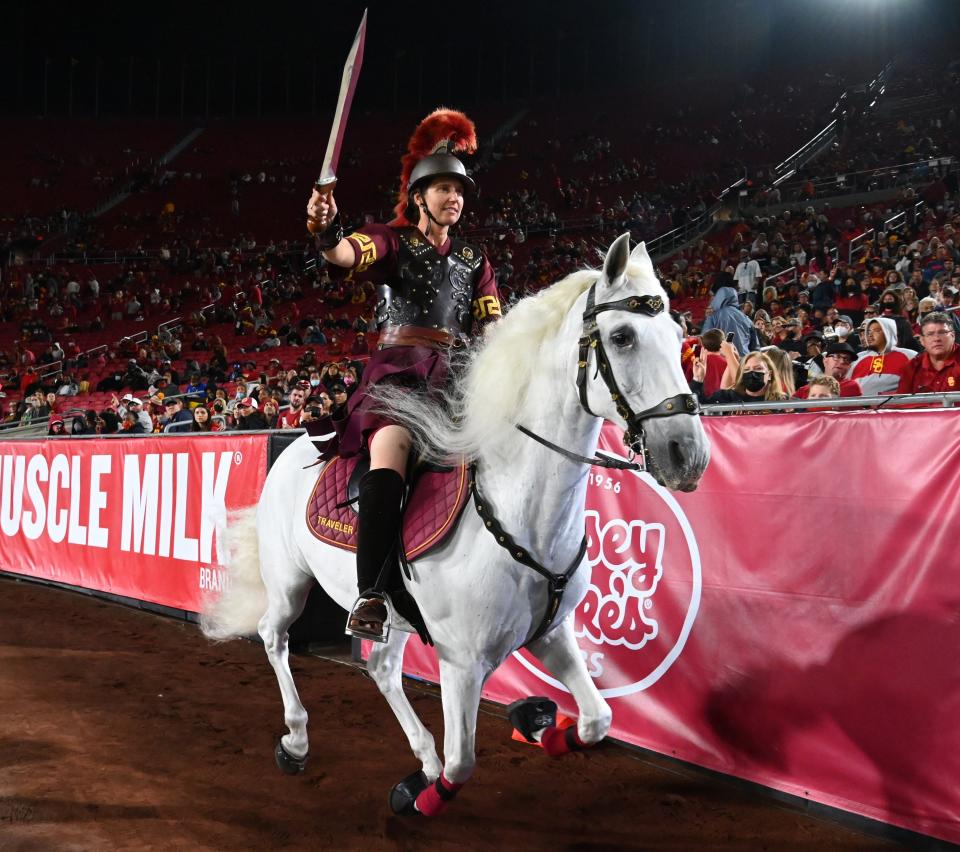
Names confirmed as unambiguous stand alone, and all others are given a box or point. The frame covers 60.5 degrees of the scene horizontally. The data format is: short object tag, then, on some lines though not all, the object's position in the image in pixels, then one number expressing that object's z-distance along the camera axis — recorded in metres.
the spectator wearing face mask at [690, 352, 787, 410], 5.45
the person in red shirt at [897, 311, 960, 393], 4.95
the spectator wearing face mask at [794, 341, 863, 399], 6.11
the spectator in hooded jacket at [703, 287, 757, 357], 7.11
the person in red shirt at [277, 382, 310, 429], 9.59
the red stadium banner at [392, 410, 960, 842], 3.02
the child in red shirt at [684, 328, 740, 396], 6.07
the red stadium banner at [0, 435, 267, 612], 6.92
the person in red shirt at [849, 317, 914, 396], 5.50
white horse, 2.42
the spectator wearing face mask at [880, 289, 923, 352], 6.48
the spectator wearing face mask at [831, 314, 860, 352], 6.94
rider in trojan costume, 2.91
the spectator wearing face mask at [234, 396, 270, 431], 9.74
